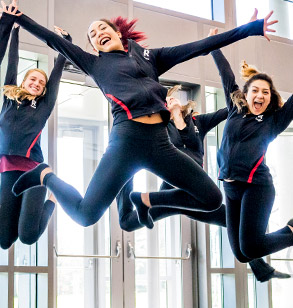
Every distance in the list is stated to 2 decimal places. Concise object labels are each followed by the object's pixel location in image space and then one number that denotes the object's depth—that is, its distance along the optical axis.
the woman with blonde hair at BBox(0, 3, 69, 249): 4.59
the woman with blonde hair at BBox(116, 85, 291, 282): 4.57
